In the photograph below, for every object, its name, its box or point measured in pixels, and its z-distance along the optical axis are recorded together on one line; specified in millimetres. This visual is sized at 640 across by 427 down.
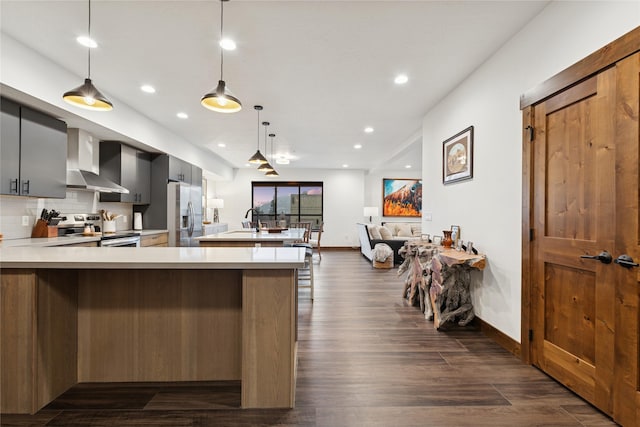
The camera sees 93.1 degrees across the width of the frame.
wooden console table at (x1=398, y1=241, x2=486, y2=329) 2999
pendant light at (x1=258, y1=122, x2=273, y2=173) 5065
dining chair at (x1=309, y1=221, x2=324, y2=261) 7056
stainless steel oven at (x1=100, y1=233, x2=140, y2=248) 3951
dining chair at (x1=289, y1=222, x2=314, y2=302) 4355
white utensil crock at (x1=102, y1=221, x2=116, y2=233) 4378
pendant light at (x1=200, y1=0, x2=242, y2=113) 2201
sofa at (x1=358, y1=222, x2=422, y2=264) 7203
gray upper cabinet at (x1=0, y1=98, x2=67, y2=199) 2926
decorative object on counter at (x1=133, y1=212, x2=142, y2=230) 5355
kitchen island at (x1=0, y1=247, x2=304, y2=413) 1729
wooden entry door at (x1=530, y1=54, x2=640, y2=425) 1636
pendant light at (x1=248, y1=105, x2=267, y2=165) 4405
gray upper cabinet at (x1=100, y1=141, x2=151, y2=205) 4796
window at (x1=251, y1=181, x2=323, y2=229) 10211
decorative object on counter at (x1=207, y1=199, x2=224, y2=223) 8969
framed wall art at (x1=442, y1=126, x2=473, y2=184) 3264
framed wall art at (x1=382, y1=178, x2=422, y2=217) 10422
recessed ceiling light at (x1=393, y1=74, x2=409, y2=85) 3316
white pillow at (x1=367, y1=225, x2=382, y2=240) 7440
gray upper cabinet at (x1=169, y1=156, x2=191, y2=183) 5762
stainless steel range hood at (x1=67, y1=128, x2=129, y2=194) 3930
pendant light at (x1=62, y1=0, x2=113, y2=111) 2141
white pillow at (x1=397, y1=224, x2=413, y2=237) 8875
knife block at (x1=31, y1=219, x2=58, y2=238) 3613
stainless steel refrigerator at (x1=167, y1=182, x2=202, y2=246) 5559
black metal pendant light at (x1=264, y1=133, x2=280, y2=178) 5805
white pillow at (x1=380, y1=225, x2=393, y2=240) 7566
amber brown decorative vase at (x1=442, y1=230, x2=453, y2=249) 3541
